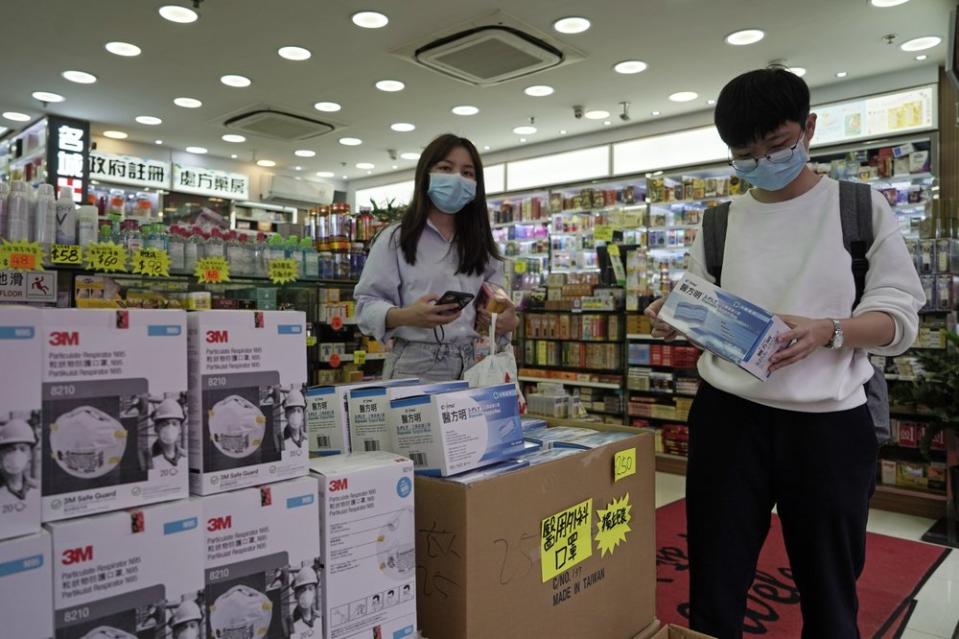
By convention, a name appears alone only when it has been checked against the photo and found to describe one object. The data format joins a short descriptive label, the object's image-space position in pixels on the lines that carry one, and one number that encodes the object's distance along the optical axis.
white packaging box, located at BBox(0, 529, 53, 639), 0.73
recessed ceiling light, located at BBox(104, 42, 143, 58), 5.92
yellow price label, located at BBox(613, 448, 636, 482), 1.47
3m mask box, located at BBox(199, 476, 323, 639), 0.92
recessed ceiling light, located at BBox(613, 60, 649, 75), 6.32
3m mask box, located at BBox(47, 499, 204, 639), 0.79
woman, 1.82
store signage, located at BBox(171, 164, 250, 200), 10.24
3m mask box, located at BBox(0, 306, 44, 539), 0.76
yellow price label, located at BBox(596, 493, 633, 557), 1.43
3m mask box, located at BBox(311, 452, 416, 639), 1.02
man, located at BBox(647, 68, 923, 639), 1.28
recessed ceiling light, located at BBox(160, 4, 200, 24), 5.12
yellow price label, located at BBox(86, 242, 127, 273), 2.40
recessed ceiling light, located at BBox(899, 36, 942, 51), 5.76
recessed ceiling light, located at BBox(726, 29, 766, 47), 5.61
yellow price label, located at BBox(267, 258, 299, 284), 2.81
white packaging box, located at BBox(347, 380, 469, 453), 1.27
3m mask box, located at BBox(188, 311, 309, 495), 0.94
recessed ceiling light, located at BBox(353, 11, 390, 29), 5.24
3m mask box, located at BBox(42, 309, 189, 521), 0.81
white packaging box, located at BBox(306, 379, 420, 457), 1.33
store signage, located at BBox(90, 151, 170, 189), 9.27
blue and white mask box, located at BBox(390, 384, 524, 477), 1.15
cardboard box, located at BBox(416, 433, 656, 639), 1.12
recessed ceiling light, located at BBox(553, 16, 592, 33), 5.32
